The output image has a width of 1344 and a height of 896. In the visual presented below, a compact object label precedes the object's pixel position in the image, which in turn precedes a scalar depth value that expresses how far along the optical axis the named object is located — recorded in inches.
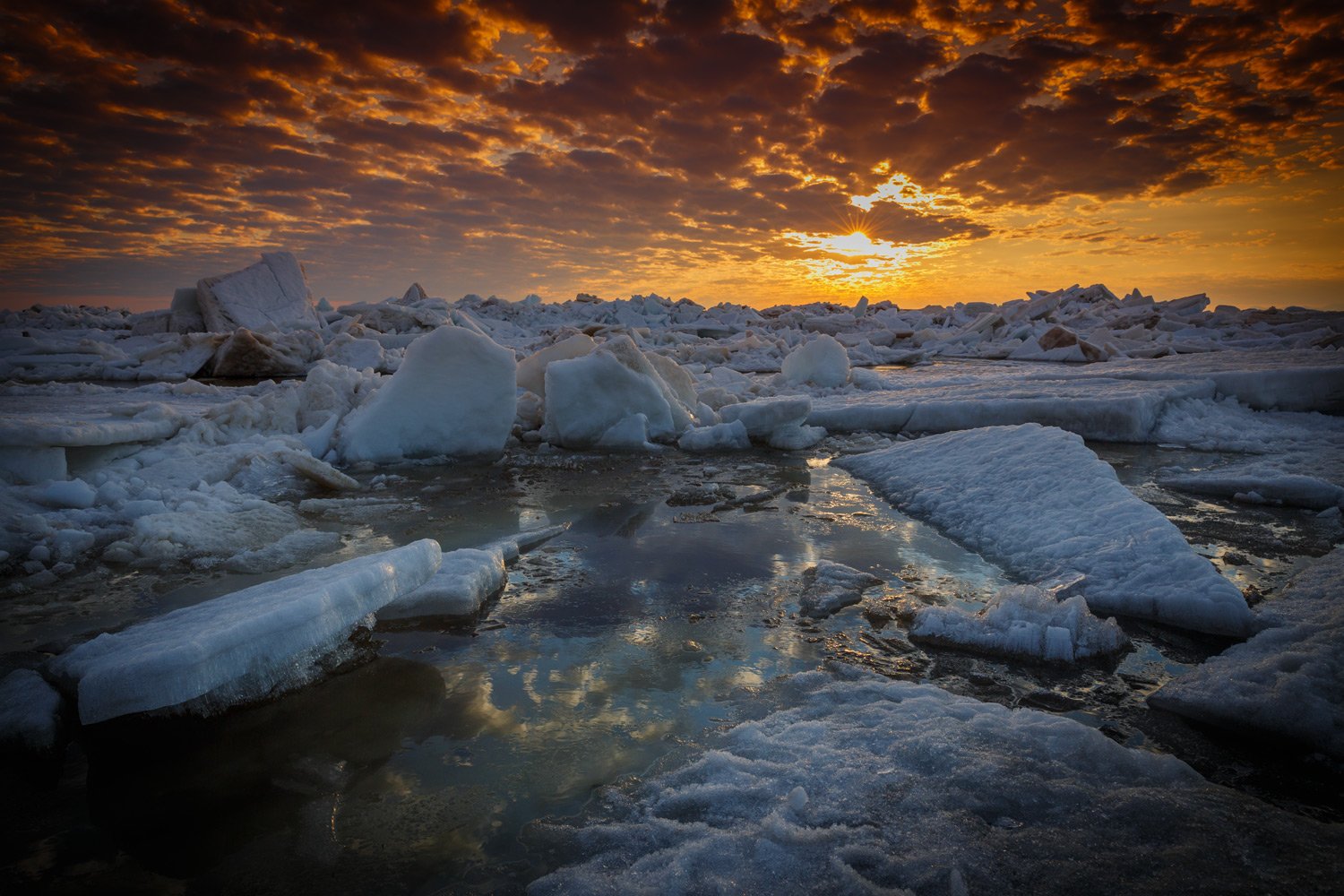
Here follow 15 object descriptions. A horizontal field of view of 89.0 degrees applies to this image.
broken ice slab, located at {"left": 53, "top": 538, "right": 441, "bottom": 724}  67.6
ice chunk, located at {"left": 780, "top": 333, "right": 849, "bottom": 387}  406.6
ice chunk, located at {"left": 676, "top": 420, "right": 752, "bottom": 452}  249.4
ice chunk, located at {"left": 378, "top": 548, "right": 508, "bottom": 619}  103.7
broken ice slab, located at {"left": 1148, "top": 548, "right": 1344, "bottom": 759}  72.2
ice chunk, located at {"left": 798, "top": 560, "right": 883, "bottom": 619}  108.4
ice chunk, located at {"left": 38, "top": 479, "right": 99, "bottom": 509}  151.1
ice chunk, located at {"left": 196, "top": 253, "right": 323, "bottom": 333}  626.5
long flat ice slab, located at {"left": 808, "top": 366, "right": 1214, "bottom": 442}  256.2
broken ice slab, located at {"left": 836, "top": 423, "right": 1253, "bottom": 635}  102.0
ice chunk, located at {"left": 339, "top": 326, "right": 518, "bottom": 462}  224.2
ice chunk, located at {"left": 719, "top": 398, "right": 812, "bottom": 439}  245.4
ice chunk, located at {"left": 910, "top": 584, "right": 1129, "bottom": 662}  91.2
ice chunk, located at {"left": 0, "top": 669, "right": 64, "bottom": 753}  71.2
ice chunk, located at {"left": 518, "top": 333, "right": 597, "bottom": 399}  298.4
